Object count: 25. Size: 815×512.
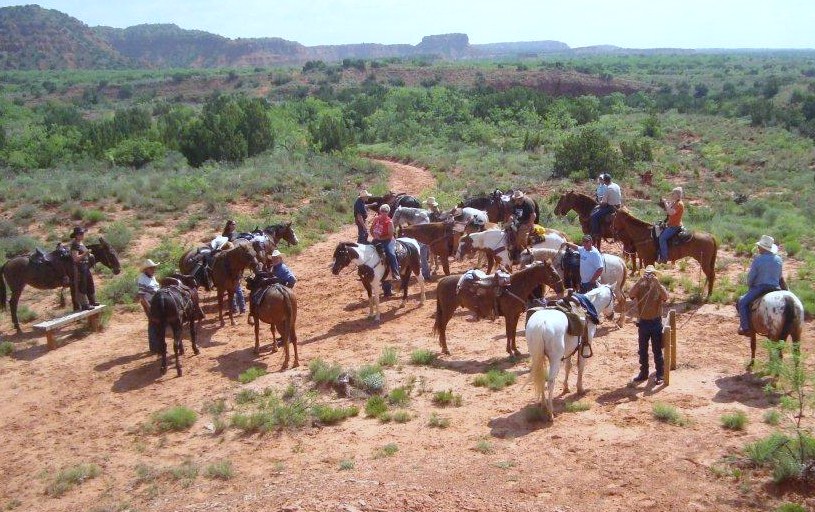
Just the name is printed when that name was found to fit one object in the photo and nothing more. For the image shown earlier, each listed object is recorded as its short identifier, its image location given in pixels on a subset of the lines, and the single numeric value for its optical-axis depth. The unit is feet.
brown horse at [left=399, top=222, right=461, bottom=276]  55.52
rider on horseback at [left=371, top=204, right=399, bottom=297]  48.91
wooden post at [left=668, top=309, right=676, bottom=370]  35.29
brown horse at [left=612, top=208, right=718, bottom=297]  48.14
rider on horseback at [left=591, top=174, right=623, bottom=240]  55.42
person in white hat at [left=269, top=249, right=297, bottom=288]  42.78
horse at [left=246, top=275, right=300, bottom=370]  39.78
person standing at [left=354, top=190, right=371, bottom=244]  60.23
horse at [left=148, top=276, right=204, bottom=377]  40.40
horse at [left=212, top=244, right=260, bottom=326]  47.09
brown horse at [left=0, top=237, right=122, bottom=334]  49.52
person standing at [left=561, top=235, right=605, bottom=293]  39.82
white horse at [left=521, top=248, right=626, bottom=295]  44.06
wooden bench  46.50
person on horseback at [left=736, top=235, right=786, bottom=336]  35.88
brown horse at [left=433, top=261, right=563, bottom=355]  38.70
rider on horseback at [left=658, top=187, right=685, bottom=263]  48.21
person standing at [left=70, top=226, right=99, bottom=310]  48.80
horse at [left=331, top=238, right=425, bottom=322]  47.91
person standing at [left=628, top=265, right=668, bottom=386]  33.83
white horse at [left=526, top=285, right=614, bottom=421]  31.04
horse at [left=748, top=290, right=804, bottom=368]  33.71
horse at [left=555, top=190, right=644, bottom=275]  59.62
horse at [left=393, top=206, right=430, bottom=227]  59.77
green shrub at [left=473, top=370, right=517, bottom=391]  36.22
